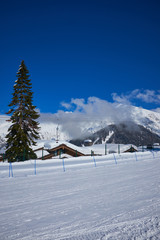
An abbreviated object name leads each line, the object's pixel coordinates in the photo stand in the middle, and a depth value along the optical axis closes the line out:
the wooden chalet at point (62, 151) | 33.77
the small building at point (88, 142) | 73.99
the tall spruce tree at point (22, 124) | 21.58
